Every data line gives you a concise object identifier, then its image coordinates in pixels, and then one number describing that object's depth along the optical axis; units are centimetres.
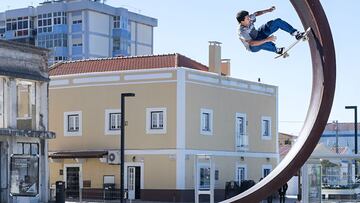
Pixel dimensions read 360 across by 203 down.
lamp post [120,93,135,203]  3173
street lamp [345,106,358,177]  3845
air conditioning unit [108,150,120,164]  4294
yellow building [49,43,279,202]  4191
